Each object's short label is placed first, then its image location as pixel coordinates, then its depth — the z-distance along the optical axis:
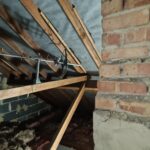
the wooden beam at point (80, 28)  1.87
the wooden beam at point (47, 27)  1.94
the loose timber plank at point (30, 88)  1.54
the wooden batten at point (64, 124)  2.16
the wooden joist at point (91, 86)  3.03
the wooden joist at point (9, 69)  3.62
